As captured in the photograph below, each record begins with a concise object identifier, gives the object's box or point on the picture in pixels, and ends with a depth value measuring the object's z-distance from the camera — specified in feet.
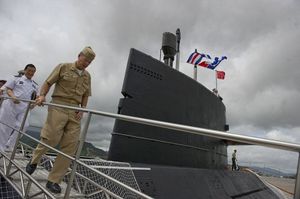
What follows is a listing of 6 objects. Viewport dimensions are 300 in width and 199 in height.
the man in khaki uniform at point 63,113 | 6.25
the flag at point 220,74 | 23.16
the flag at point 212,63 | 19.48
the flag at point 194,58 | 18.78
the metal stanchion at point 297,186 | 2.34
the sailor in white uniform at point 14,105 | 8.68
